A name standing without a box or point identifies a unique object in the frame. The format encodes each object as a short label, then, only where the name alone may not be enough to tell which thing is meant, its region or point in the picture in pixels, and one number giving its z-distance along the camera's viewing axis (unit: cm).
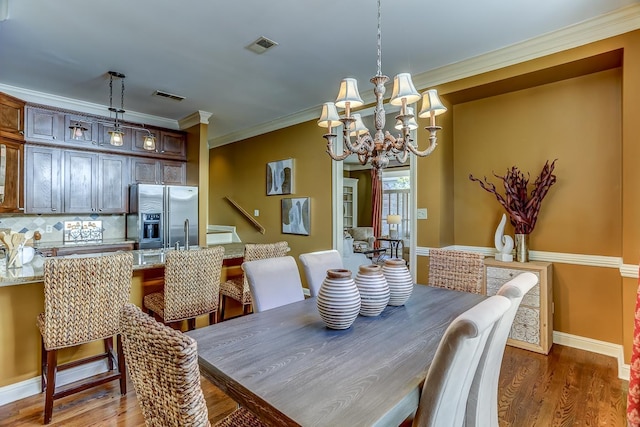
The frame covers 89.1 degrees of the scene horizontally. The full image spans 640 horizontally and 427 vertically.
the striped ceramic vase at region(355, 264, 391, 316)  168
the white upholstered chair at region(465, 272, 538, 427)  134
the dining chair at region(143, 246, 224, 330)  242
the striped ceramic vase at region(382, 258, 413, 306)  184
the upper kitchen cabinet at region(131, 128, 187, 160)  473
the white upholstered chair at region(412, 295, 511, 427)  95
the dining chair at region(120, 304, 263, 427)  79
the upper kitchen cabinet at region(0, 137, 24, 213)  337
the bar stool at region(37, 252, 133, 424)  194
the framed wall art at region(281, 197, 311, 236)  478
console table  281
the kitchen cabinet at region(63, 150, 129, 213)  420
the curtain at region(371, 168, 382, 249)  925
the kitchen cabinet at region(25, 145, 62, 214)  387
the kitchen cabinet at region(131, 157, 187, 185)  475
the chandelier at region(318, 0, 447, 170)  189
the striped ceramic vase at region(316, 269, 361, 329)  149
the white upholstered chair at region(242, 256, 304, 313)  196
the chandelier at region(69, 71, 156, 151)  322
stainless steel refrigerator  444
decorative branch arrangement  301
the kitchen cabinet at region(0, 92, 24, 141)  343
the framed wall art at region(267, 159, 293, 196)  500
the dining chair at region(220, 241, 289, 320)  290
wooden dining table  92
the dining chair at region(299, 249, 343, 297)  227
